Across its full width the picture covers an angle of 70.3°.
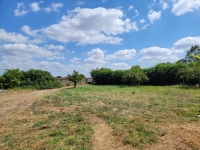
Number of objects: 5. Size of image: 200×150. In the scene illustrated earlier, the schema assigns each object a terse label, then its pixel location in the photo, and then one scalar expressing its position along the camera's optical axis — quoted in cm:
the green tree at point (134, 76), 1609
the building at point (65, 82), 1948
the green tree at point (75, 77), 1462
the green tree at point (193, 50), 2968
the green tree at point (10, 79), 1347
